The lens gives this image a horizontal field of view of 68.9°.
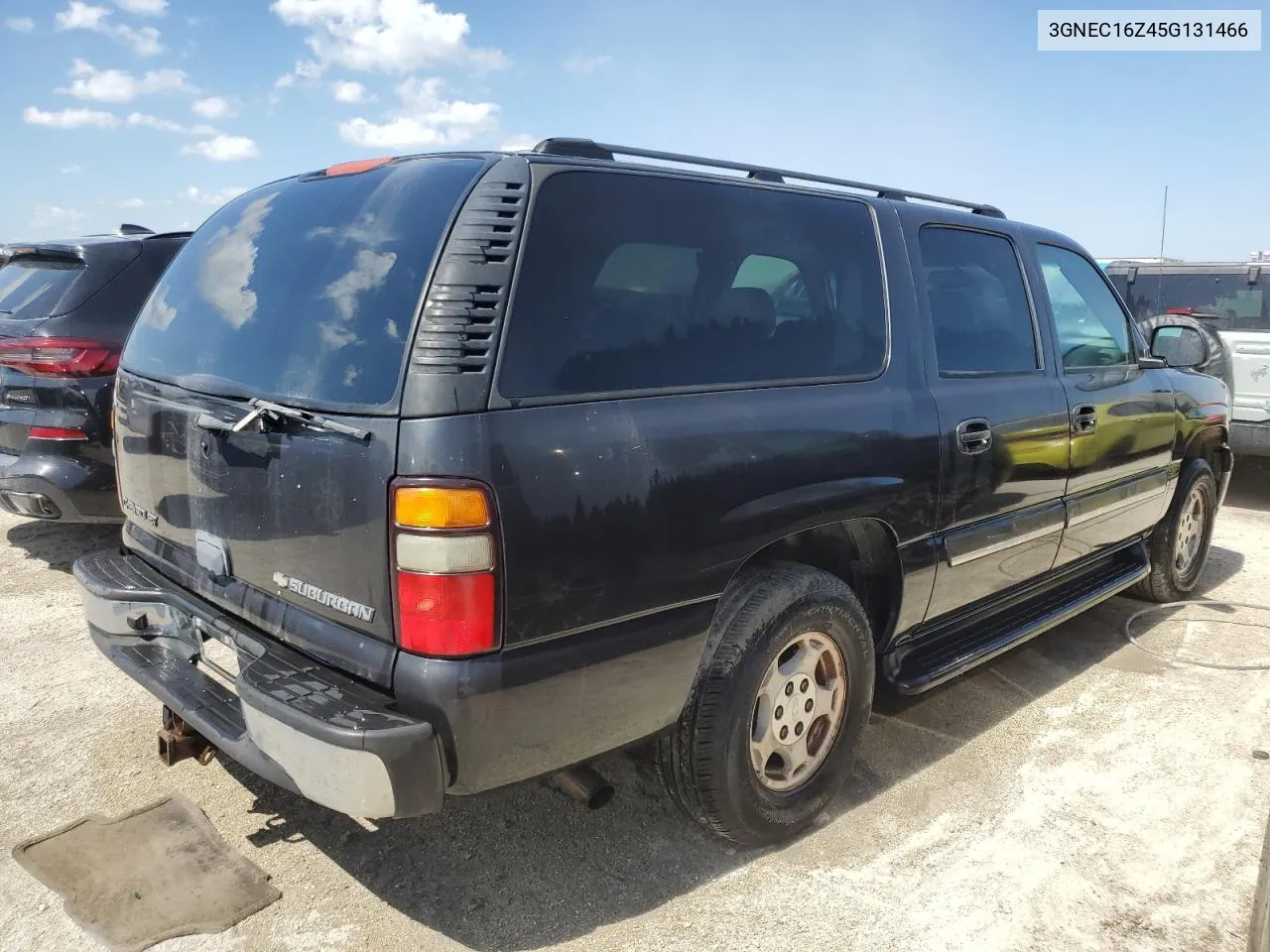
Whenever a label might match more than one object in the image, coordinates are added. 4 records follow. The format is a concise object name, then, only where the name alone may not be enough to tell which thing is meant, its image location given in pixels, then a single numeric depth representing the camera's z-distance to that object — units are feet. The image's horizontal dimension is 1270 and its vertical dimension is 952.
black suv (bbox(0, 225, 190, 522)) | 14.75
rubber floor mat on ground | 7.75
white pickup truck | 23.81
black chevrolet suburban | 6.55
